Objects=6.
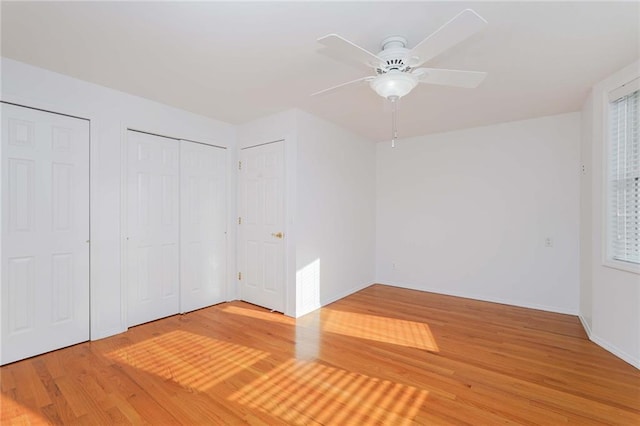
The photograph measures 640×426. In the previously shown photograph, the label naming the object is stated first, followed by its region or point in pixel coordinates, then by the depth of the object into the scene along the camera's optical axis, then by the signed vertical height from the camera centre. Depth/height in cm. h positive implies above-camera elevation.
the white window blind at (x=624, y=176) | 255 +33
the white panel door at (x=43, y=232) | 243 -18
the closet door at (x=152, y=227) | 320 -17
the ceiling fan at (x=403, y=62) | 155 +92
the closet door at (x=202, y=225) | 366 -17
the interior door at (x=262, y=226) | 370 -18
